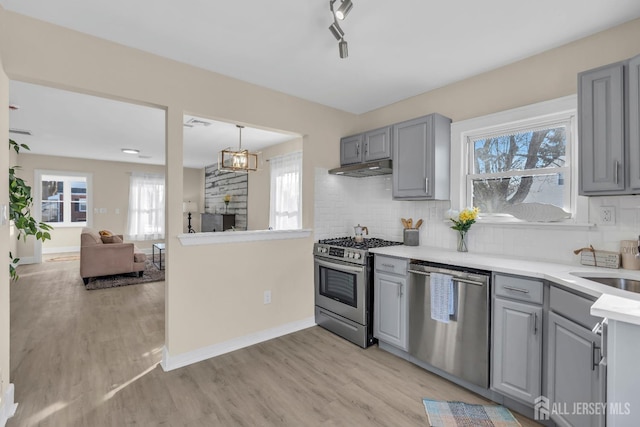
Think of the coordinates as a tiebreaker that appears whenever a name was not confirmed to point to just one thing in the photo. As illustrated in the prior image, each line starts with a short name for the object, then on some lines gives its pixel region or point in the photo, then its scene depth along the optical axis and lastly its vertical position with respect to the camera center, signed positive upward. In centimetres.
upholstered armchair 504 -80
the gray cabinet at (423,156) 278 +54
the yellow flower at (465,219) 259 -5
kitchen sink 170 -39
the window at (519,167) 234 +39
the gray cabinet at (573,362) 146 -78
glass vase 273 -27
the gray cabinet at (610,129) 169 +51
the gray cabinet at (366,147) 319 +75
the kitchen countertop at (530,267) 150 -36
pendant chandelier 462 +78
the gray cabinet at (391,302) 261 -81
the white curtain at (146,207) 821 +12
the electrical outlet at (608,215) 203 -1
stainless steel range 288 -76
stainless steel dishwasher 209 -86
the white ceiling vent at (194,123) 425 +129
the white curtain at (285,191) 524 +38
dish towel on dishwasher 225 -64
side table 612 -112
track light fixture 159 +109
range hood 309 +47
